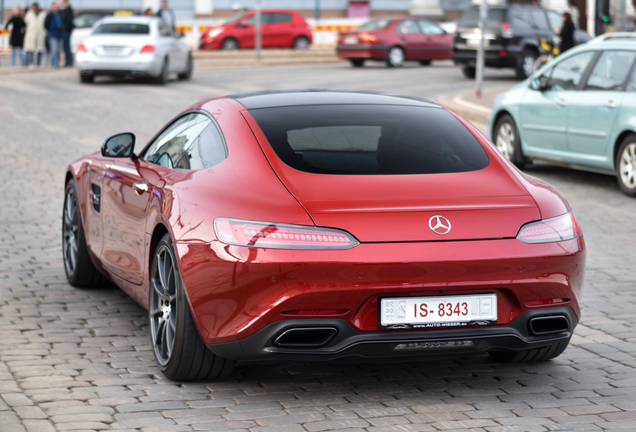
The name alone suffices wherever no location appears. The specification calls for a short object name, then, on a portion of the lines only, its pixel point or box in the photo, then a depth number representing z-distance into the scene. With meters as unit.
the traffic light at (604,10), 22.89
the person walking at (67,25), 29.16
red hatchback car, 40.97
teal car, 11.05
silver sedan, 24.12
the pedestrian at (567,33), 25.25
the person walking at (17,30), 29.61
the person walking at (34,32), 28.84
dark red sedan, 32.28
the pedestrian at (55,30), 28.41
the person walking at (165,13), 32.25
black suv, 27.12
